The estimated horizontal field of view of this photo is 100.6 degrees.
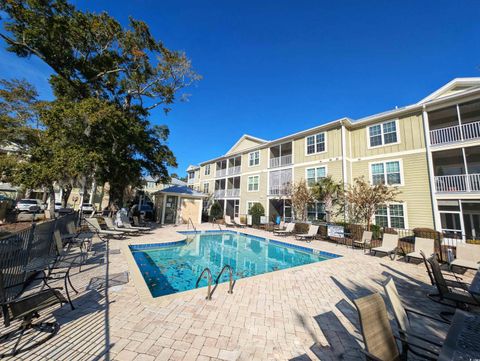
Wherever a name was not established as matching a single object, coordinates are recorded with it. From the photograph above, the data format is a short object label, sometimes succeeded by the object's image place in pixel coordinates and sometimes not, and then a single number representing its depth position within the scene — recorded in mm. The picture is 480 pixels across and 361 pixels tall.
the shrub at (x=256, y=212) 19734
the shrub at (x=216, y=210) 24672
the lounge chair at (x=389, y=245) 8741
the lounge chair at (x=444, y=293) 4020
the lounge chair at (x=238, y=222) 19330
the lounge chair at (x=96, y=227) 9691
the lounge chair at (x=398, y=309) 2489
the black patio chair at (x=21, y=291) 2641
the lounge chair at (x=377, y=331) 2115
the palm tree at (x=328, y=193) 14641
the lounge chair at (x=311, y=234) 13130
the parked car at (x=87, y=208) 25656
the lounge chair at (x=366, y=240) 10227
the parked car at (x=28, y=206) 22094
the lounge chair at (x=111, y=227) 11048
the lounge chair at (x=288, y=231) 14852
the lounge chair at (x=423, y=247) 7422
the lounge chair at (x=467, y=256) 6289
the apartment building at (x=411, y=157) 11641
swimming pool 6840
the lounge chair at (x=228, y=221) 19344
